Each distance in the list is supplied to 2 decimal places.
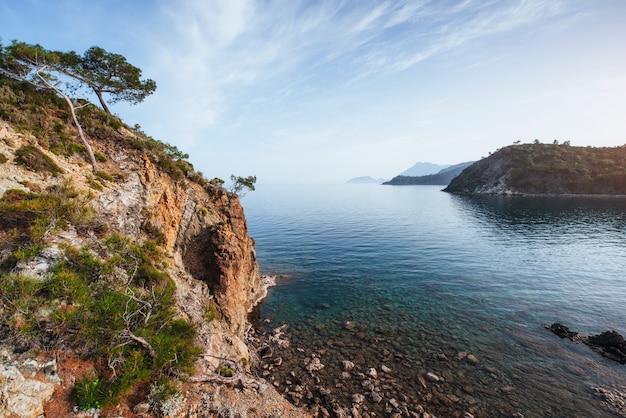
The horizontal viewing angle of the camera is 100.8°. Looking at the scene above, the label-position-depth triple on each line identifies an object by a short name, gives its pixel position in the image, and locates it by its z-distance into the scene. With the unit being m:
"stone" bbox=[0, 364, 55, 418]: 7.70
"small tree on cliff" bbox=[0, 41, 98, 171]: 19.62
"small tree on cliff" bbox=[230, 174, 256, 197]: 40.16
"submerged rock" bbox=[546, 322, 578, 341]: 23.19
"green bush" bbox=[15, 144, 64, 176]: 14.91
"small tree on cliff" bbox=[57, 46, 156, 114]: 24.64
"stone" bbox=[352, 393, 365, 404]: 16.30
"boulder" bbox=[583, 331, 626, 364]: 20.27
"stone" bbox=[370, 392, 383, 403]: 16.44
